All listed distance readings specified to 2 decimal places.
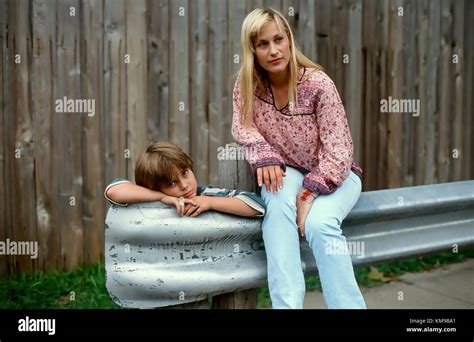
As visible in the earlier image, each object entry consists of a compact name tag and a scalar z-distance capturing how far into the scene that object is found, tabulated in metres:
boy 4.33
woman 4.53
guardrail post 4.72
